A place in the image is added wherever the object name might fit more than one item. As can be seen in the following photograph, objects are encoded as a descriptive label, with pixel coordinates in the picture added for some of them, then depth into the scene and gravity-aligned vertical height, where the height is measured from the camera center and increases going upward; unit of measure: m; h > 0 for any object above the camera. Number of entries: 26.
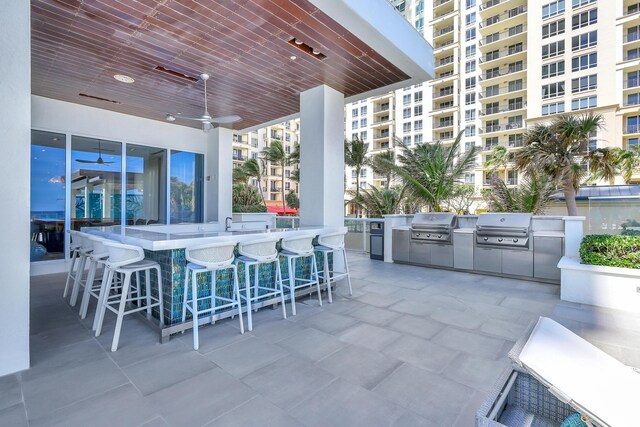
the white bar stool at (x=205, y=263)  2.85 -0.49
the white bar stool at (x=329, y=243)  4.20 -0.43
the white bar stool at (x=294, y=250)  3.69 -0.46
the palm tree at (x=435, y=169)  7.07 +1.01
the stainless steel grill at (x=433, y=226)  6.20 -0.29
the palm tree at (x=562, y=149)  7.70 +1.66
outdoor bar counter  2.97 -0.51
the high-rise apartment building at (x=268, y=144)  33.50 +7.34
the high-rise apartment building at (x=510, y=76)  20.70 +11.63
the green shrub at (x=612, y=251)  3.86 -0.52
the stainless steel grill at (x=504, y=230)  5.30 -0.31
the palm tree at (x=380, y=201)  10.81 +0.40
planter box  3.75 -0.95
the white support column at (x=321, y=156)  5.14 +0.97
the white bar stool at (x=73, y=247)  4.15 -0.48
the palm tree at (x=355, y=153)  17.11 +3.35
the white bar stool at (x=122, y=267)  2.76 -0.53
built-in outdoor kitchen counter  5.16 -0.59
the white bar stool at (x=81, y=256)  3.77 -0.55
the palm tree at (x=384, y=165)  7.69 +1.60
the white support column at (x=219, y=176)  7.77 +0.96
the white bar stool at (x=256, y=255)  3.22 -0.46
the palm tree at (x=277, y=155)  20.98 +3.99
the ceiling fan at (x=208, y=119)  4.70 +1.46
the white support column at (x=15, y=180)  2.32 +0.26
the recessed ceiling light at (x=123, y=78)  4.82 +2.16
